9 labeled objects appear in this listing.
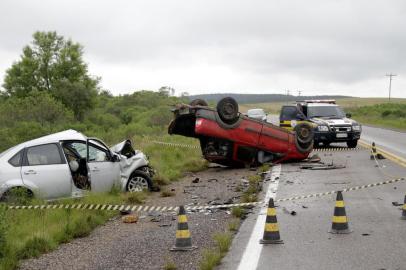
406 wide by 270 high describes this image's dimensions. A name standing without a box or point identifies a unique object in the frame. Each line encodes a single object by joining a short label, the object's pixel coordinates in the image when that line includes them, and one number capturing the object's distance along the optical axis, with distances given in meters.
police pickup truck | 24.11
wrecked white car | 11.27
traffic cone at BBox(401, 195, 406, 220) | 8.95
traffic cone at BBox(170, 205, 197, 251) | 7.51
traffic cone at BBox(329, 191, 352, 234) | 8.17
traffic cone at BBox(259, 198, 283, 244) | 7.65
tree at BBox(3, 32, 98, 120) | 61.16
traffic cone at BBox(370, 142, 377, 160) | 19.41
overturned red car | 17.41
